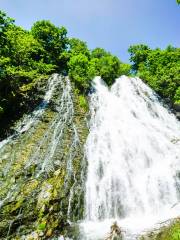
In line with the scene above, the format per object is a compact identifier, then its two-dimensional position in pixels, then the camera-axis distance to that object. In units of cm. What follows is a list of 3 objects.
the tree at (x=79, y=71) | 2511
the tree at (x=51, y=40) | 3164
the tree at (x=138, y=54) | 3625
